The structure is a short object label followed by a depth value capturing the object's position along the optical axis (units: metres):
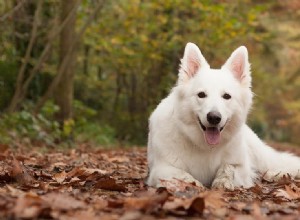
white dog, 4.65
